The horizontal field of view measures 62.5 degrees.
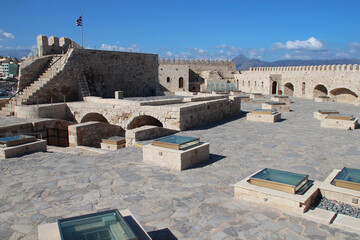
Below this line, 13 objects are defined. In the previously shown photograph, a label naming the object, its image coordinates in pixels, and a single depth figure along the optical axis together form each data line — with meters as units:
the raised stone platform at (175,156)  6.79
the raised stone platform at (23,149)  7.62
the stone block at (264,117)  13.70
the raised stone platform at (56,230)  3.30
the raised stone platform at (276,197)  4.65
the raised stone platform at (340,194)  4.79
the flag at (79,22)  20.06
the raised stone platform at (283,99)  23.75
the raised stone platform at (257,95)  27.22
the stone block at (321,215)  4.37
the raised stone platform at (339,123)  11.76
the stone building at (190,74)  39.84
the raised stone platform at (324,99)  25.25
